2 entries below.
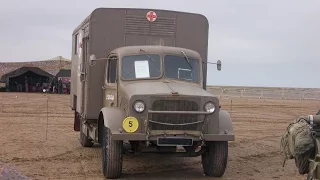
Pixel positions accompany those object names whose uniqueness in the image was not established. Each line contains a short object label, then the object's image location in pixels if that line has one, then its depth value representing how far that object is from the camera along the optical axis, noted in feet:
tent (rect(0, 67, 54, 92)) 159.84
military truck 29.25
